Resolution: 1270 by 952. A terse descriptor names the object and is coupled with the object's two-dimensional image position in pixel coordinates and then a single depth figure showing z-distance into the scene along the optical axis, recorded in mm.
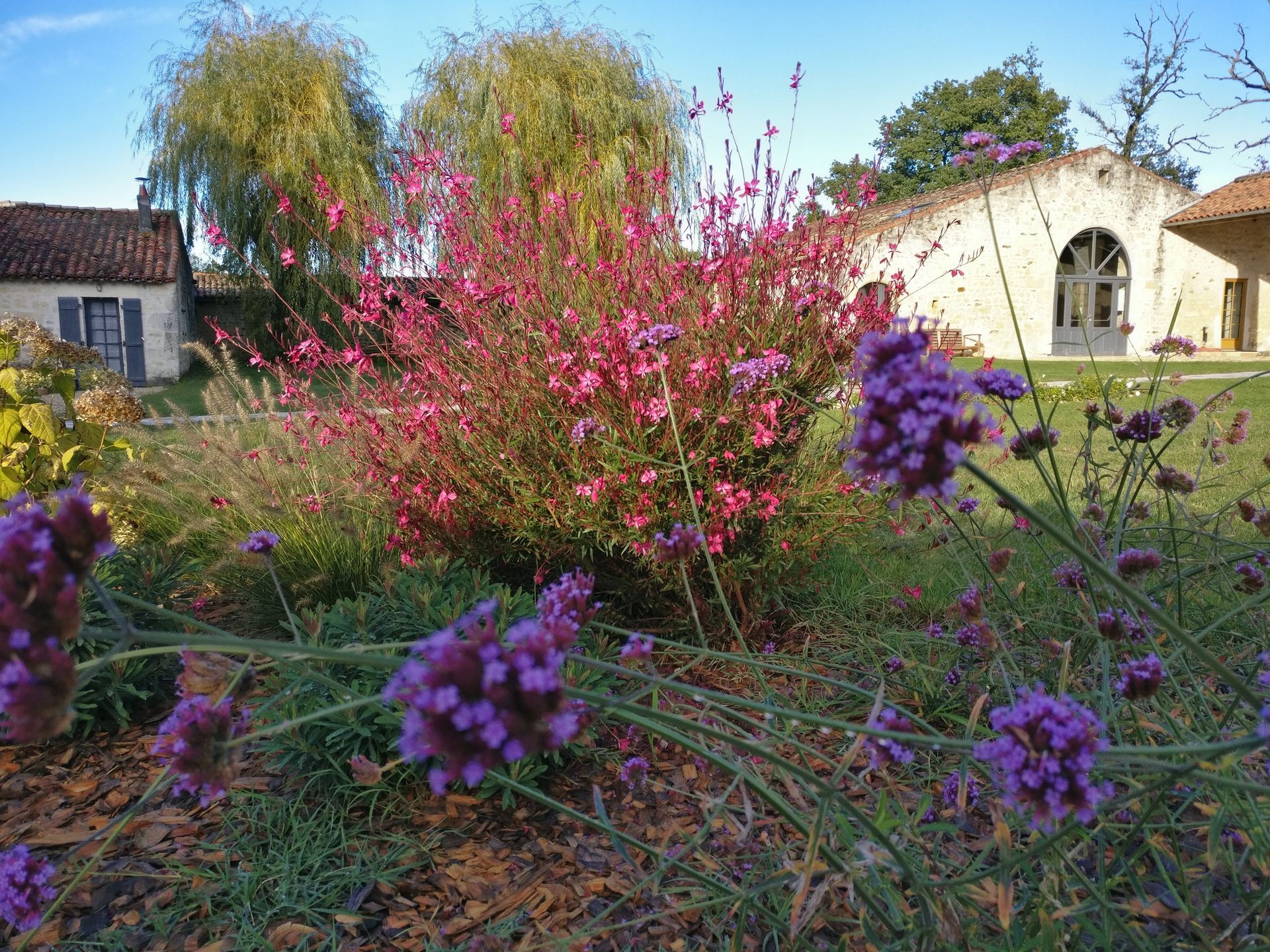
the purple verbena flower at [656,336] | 2219
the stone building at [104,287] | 22609
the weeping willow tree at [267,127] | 20625
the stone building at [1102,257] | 23516
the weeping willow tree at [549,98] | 17047
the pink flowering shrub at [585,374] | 3146
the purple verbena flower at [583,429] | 2525
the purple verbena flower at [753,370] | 2168
